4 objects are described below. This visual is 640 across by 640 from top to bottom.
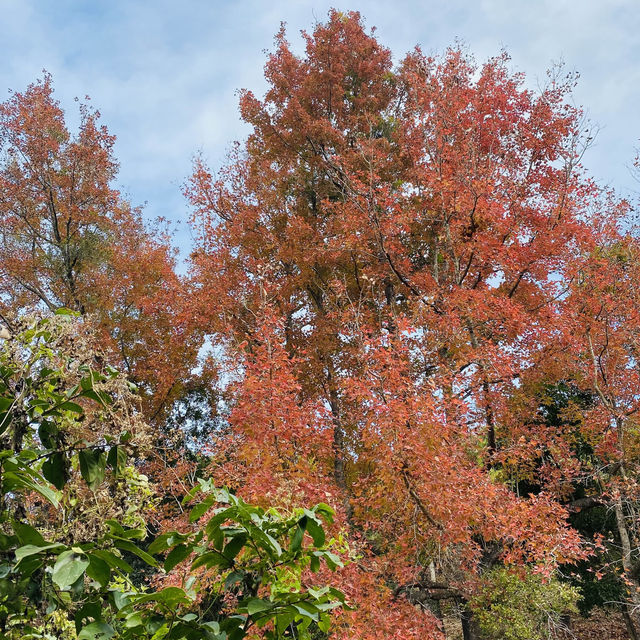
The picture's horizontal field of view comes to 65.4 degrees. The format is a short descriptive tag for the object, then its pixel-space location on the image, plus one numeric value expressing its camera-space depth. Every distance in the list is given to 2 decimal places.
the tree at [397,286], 6.66
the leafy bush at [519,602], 7.59
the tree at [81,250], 12.84
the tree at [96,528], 1.24
